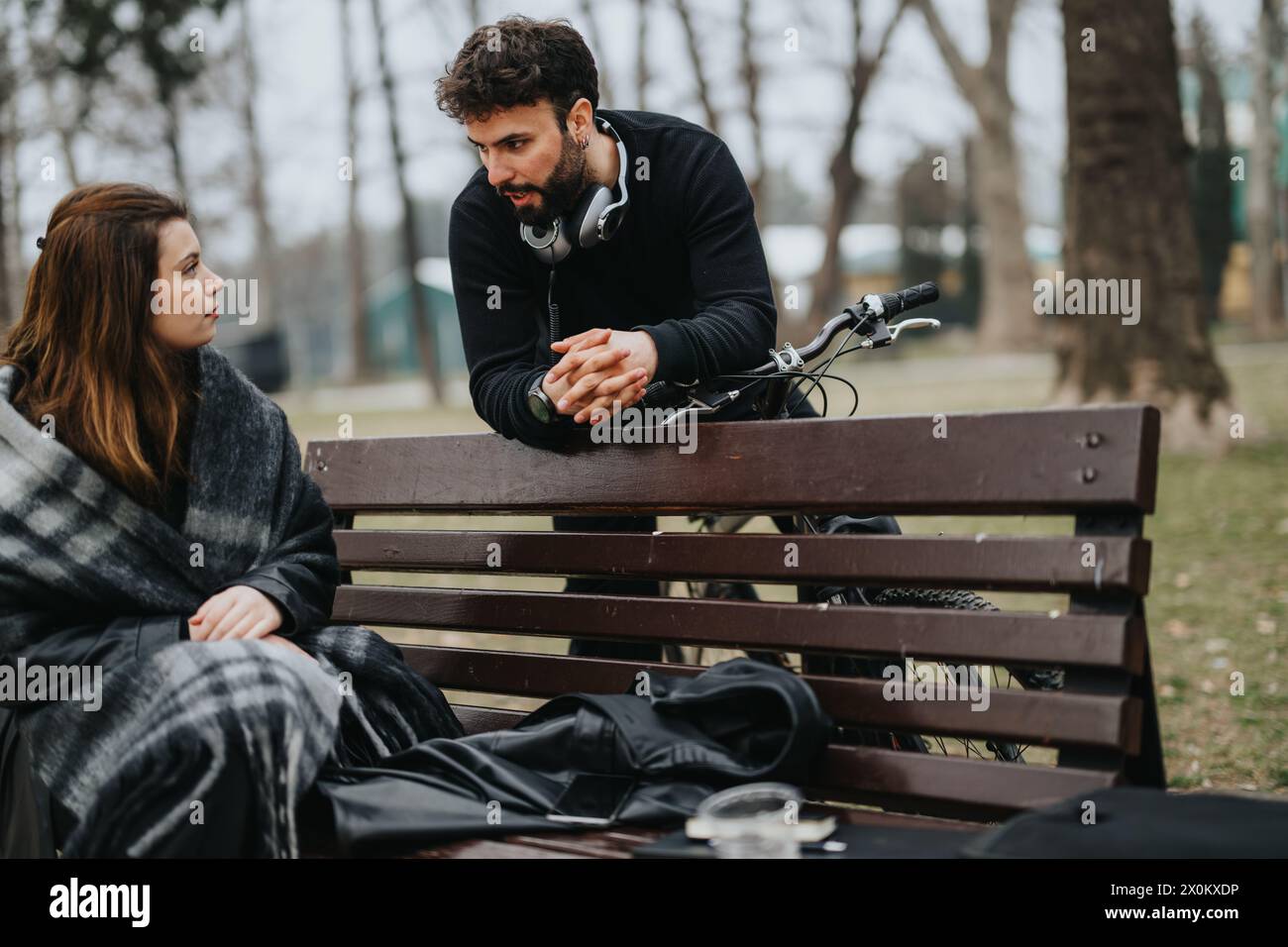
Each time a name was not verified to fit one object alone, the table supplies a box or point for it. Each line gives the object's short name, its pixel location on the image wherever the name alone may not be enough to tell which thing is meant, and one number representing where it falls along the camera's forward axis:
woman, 2.49
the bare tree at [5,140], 15.17
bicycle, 3.05
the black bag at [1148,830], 1.99
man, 3.04
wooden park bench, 2.40
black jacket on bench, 2.53
